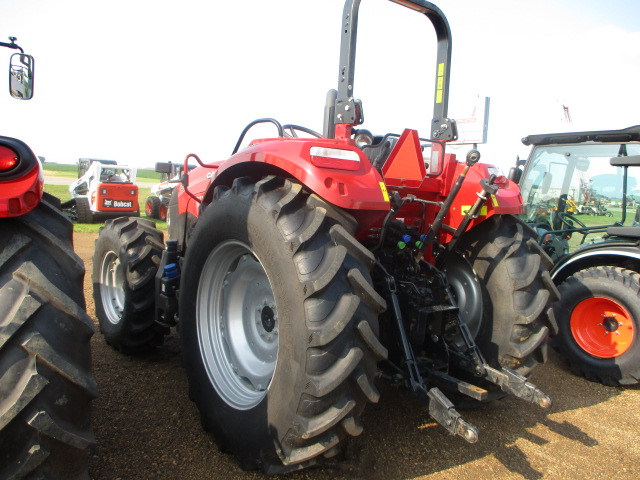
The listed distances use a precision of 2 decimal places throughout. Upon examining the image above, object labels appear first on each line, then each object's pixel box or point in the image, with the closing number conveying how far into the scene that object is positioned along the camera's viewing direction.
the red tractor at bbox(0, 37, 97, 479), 1.38
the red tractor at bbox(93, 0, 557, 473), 1.88
